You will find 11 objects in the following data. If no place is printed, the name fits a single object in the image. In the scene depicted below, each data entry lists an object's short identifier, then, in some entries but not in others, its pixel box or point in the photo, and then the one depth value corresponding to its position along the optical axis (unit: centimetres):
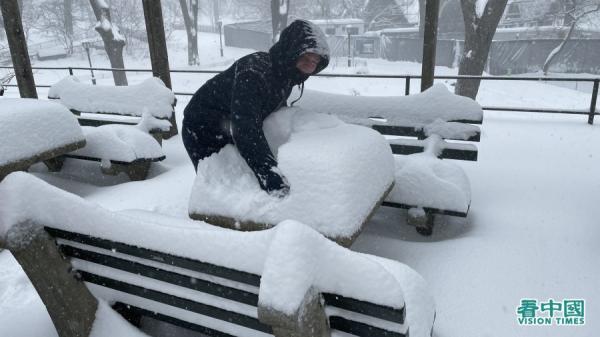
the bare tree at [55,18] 3297
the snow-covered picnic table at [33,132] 402
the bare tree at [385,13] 3866
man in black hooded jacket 265
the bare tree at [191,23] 2544
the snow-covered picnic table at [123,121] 494
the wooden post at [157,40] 615
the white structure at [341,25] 3575
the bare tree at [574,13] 1962
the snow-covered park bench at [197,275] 130
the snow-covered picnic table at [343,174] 254
